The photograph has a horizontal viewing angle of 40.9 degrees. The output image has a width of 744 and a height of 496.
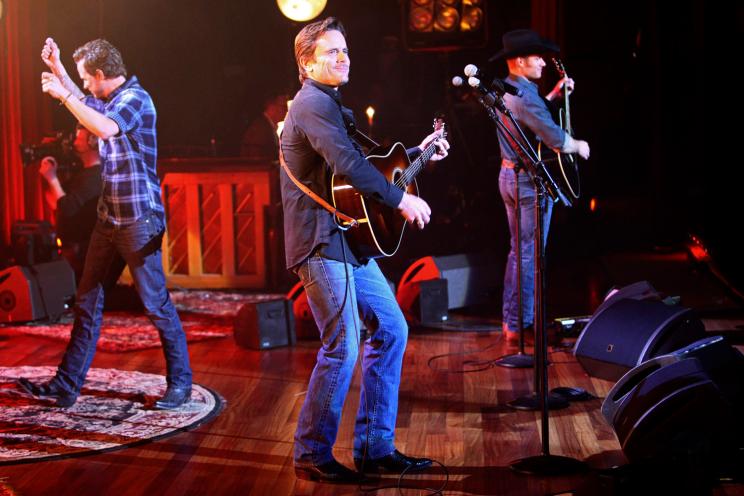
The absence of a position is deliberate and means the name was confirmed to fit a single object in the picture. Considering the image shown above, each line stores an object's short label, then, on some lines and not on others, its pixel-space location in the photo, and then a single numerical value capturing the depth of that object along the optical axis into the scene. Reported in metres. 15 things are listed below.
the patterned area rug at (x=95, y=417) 4.49
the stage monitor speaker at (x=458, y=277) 7.54
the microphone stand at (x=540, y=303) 4.07
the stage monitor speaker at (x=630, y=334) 4.86
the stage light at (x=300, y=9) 9.72
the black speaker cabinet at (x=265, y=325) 6.70
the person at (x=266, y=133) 9.45
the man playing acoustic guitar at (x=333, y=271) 3.71
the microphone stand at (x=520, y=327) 5.97
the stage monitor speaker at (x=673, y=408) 3.72
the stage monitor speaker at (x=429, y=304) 7.39
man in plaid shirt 4.94
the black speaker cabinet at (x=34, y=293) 7.66
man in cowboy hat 6.04
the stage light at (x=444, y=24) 8.30
